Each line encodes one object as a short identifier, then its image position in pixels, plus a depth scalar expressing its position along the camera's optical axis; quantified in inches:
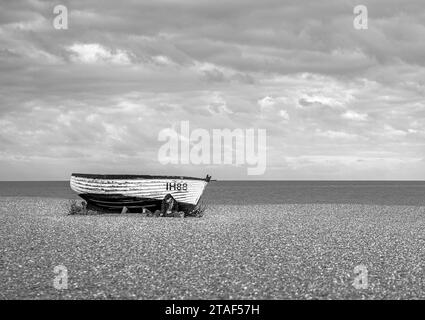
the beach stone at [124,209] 1354.3
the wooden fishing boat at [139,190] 1314.0
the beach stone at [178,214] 1278.3
